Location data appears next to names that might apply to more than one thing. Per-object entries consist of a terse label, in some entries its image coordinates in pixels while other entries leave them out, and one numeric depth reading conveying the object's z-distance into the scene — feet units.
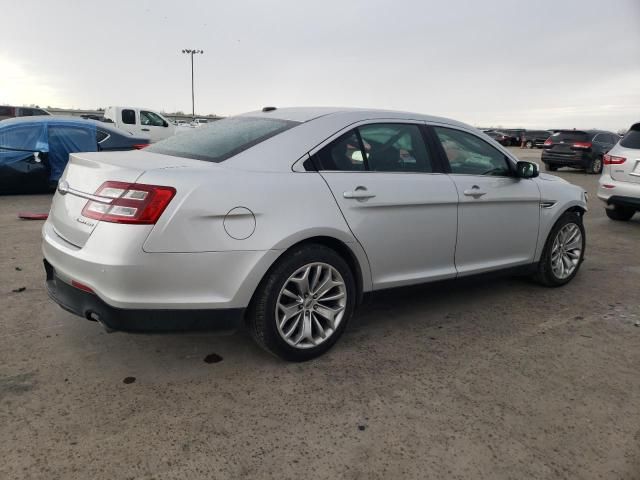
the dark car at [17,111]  83.15
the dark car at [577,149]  59.01
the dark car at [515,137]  144.15
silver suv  25.22
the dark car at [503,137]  140.56
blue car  30.42
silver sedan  8.69
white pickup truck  61.77
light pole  212.80
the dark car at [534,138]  138.89
